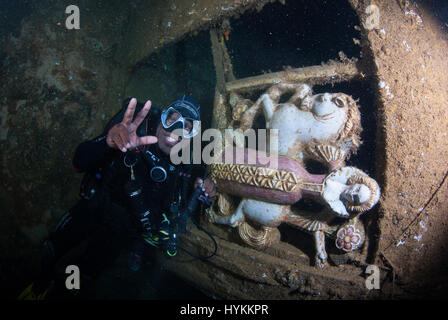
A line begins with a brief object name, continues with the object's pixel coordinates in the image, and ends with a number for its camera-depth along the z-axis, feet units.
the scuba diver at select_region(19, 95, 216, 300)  2.94
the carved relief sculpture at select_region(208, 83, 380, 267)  2.22
